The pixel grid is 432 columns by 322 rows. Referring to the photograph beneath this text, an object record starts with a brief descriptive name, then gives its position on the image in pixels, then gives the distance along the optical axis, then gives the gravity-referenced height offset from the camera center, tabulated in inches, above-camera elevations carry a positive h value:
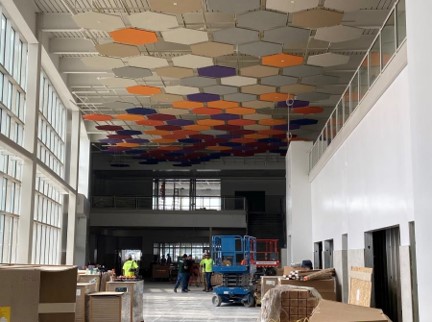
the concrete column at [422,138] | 118.2 +23.6
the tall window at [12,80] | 546.9 +167.6
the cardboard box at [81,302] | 439.5 -41.7
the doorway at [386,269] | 388.2 -14.2
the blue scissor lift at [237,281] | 761.6 -43.5
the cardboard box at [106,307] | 444.8 -46.1
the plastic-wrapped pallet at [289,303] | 347.3 -32.9
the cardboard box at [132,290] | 497.7 -37.6
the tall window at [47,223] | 749.9 +34.2
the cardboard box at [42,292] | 111.9 -9.5
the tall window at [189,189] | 1558.8 +180.7
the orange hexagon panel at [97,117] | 966.8 +221.0
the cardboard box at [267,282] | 636.7 -37.3
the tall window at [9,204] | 563.2 +43.6
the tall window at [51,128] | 750.5 +167.0
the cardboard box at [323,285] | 540.4 -34.3
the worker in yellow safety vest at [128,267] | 879.7 -29.7
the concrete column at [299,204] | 855.7 +68.5
